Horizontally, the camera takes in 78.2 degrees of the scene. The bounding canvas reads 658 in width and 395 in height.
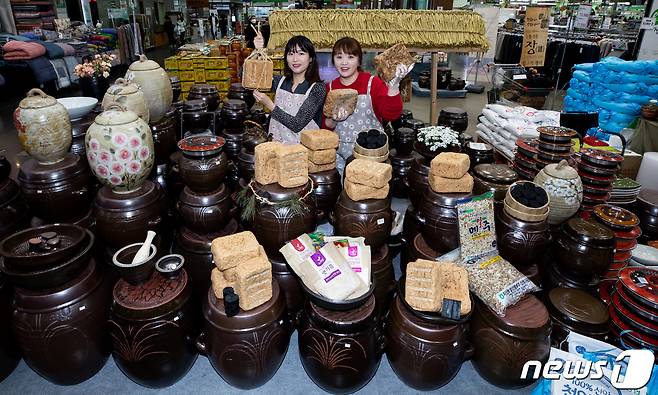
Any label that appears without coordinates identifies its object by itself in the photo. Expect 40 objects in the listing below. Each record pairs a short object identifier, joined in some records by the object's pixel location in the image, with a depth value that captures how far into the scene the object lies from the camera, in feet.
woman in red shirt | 9.36
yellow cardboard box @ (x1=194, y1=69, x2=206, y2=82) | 19.30
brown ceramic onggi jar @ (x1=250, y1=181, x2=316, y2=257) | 6.82
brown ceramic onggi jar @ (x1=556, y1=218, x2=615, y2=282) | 6.98
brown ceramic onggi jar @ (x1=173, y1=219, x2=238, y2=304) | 7.63
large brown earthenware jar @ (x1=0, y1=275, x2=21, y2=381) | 6.14
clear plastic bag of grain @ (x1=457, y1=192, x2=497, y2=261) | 6.88
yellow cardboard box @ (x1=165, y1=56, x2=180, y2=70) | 18.81
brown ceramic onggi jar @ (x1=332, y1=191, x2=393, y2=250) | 7.07
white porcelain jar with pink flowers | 6.63
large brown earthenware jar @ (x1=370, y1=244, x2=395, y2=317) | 7.21
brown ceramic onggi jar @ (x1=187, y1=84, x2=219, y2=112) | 12.06
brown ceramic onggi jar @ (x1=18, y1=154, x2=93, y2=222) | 7.15
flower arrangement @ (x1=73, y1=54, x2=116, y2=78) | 10.86
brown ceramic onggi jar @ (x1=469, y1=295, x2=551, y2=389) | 5.94
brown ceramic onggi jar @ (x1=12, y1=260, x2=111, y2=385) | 5.72
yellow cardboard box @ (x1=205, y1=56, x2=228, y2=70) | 19.23
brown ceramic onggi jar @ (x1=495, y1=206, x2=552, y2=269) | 6.89
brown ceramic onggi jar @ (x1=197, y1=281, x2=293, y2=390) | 5.61
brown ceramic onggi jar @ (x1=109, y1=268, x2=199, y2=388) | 5.69
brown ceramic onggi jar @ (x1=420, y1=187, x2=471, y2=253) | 7.38
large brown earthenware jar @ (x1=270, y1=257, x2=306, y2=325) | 7.13
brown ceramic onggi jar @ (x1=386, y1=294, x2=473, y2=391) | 5.75
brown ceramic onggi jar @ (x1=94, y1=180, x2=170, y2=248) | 7.04
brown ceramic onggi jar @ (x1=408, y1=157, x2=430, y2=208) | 8.82
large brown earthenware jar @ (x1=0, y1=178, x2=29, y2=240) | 6.99
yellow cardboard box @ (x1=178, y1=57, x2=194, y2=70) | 18.89
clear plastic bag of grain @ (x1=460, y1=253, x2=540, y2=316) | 6.14
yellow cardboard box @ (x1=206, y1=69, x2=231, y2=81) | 19.54
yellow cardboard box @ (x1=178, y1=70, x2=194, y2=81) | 19.19
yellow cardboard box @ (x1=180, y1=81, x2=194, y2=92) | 19.49
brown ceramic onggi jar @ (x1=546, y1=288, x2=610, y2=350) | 6.40
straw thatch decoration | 11.73
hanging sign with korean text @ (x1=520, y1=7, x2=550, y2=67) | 13.53
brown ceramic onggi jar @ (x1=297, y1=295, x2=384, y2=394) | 5.66
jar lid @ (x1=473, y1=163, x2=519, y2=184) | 8.20
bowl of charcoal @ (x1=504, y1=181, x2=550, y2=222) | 6.82
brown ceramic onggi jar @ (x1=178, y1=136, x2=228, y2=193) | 7.36
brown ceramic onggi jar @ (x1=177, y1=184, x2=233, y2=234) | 7.54
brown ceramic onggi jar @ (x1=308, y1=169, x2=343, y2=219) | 8.45
